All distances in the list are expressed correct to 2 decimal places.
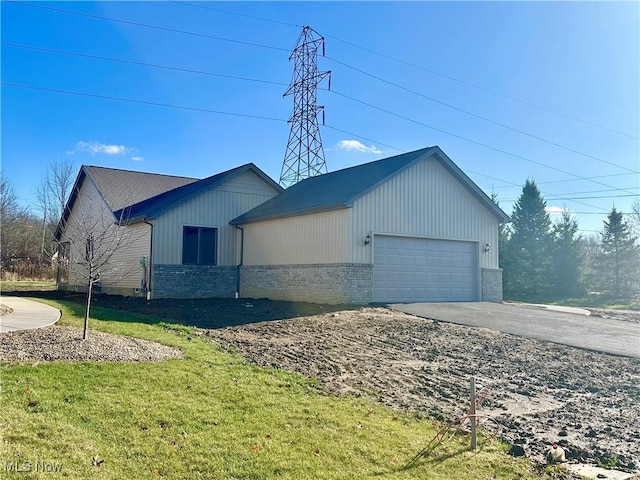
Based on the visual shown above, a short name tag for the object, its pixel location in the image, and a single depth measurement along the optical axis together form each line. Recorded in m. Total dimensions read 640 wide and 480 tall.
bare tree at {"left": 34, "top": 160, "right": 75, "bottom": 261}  37.28
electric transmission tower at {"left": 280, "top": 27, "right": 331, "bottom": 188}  29.36
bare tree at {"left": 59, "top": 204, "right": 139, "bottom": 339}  8.06
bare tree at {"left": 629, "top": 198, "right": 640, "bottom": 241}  36.34
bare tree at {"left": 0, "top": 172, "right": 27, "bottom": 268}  30.58
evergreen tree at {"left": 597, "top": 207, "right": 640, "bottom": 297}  34.16
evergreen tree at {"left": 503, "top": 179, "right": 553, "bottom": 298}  32.22
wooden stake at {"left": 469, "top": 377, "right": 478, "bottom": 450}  4.53
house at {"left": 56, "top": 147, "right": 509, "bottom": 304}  15.84
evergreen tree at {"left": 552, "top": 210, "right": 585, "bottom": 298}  33.03
